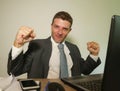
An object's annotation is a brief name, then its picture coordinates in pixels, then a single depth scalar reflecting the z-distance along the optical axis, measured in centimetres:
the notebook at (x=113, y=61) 47
